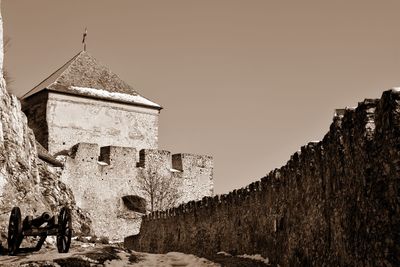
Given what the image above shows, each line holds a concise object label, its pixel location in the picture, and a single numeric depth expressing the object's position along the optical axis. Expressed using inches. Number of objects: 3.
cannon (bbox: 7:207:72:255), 434.0
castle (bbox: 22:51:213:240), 1147.3
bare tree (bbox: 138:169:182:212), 1217.4
